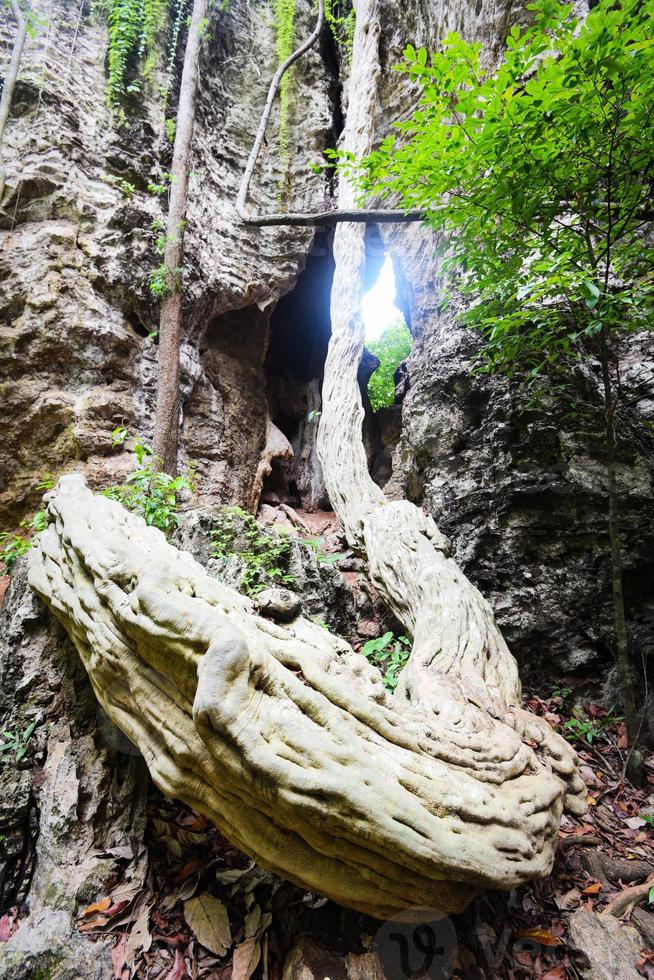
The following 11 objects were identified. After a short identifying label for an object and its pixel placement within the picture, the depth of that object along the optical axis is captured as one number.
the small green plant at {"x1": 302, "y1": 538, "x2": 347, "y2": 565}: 4.47
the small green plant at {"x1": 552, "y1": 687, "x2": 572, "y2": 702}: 3.27
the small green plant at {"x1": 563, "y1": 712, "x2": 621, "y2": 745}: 2.88
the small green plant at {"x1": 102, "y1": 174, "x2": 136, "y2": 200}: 6.11
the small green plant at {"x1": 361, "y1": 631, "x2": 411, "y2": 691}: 3.38
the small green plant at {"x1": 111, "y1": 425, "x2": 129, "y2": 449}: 3.87
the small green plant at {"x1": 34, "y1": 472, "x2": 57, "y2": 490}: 4.97
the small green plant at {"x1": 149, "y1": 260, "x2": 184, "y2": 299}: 5.62
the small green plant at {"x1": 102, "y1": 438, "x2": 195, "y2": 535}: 3.75
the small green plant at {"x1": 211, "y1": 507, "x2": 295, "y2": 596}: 3.87
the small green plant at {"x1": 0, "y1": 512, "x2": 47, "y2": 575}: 3.20
